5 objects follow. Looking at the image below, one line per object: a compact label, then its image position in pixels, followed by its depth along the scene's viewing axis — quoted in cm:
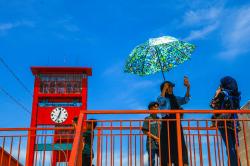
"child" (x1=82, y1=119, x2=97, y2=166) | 721
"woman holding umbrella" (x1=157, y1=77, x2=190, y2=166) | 627
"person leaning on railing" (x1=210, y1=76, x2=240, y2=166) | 648
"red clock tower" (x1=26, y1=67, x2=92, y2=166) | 3591
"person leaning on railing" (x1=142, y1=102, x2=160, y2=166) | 702
